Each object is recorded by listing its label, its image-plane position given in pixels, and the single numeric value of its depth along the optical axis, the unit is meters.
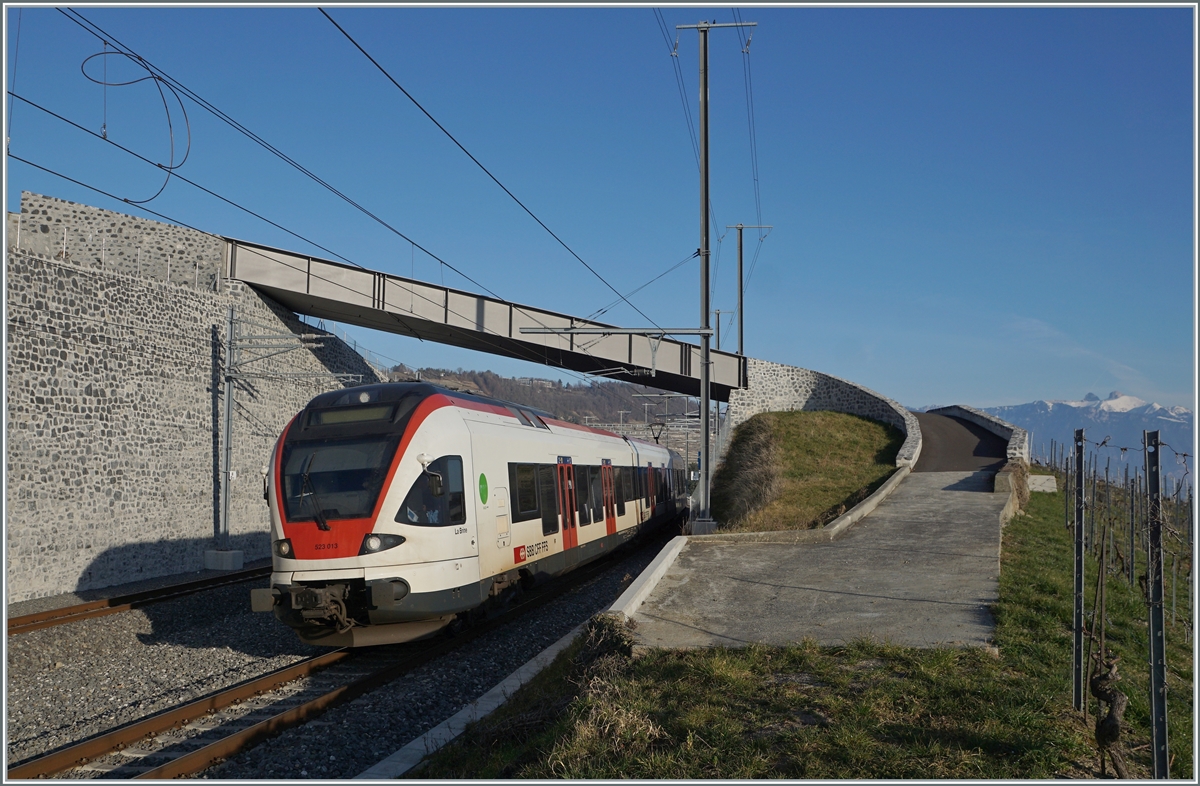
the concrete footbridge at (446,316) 24.88
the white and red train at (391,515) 9.54
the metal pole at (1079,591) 6.18
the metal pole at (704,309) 18.94
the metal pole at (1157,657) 4.58
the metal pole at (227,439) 20.88
